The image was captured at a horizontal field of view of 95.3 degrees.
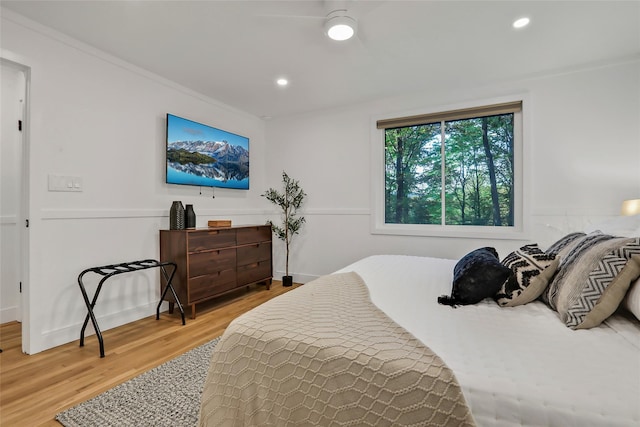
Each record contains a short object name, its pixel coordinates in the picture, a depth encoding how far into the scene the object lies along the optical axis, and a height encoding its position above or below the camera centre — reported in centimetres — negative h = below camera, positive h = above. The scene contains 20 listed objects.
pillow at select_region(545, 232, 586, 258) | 155 -16
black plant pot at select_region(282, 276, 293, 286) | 399 -90
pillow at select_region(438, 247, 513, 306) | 132 -31
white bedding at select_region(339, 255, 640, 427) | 68 -41
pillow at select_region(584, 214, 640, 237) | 158 -7
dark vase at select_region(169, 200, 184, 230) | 292 -1
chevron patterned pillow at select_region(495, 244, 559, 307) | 129 -29
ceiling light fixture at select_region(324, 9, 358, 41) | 193 +129
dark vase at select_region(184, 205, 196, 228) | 301 -1
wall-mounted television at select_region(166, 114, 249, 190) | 308 +71
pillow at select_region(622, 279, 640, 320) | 99 -29
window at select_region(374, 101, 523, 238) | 314 +50
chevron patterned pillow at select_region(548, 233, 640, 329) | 103 -25
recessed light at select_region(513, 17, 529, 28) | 208 +139
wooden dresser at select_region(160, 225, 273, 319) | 281 -47
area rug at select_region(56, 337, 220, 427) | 142 -99
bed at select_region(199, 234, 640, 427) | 71 -42
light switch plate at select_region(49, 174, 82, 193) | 224 +26
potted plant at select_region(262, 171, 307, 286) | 411 +12
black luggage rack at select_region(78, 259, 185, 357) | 217 -53
